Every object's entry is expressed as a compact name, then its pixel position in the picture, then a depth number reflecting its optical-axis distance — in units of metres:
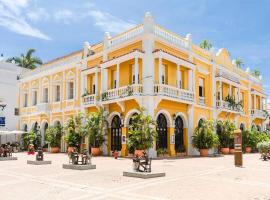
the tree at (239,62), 28.99
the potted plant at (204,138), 16.39
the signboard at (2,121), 24.49
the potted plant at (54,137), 20.05
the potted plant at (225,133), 18.92
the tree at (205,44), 28.17
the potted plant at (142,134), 13.65
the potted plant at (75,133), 17.74
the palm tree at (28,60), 33.27
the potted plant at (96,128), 16.48
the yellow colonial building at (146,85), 15.05
